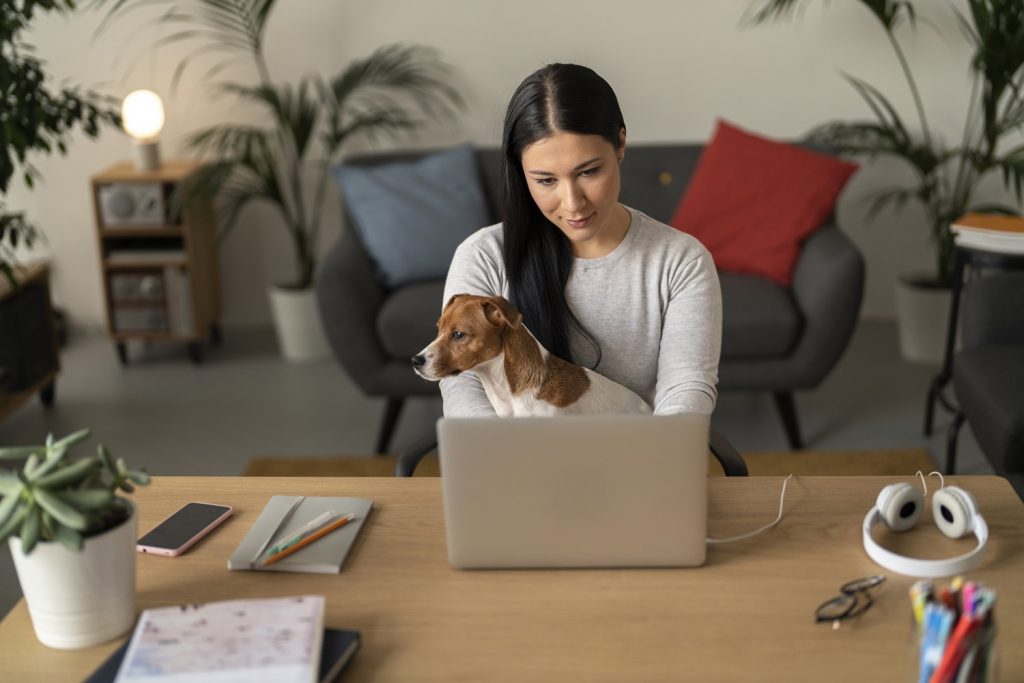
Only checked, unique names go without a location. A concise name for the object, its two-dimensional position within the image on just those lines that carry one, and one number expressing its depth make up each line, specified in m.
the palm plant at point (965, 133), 3.41
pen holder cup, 0.97
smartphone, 1.41
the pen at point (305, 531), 1.39
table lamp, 3.87
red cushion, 3.38
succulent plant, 1.14
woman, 1.68
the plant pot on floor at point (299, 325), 3.99
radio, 3.84
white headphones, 1.36
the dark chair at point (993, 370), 2.44
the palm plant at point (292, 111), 3.79
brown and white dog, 1.62
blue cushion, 3.39
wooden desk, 1.16
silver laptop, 1.23
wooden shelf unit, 3.89
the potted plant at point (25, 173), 2.87
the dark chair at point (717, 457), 1.78
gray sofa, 3.11
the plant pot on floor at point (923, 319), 3.83
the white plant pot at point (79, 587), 1.17
